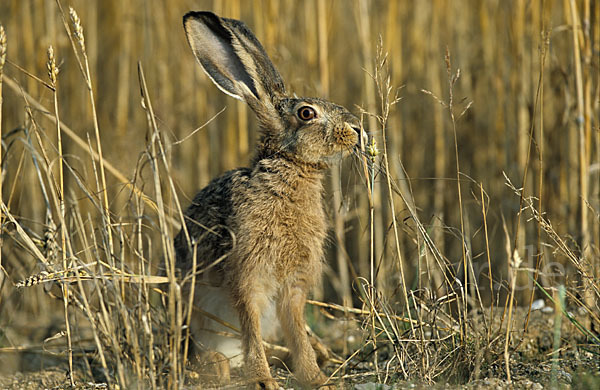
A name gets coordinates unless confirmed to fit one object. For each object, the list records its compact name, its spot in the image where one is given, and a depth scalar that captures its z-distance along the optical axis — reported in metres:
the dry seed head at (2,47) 5.25
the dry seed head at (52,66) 5.12
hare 6.11
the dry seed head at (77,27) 5.08
